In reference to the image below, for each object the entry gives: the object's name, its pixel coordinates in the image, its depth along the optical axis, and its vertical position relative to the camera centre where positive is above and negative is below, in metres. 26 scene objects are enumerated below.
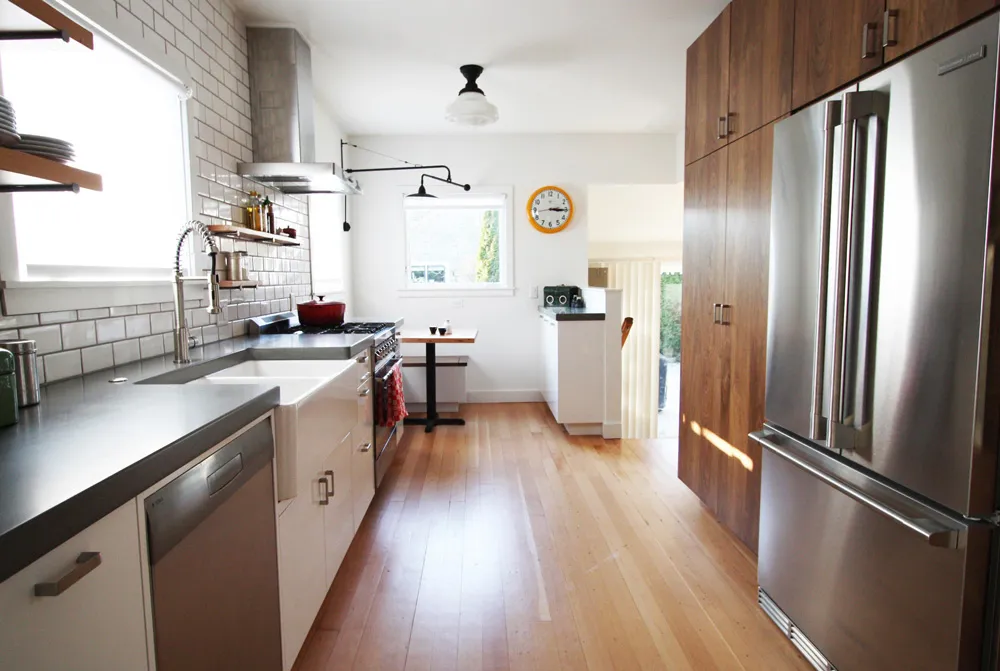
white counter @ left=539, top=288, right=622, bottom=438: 4.23 -0.64
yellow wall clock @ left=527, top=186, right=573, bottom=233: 5.27 +0.78
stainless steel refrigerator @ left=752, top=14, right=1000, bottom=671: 1.17 -0.20
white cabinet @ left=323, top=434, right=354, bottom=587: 2.00 -0.86
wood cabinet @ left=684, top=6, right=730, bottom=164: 2.43 +0.95
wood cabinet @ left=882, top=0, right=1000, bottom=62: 1.18 +0.64
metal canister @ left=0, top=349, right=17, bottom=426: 1.11 -0.21
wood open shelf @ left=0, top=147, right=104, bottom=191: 1.10 +0.28
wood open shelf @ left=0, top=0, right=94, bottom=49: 1.15 +0.60
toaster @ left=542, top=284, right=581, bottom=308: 5.16 -0.06
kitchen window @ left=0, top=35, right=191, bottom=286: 1.52 +0.48
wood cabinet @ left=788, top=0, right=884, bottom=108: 1.49 +0.74
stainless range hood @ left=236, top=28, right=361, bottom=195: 2.99 +1.06
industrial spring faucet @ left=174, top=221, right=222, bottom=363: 1.96 -0.05
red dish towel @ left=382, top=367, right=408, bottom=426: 3.13 -0.67
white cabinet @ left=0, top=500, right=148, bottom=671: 0.65 -0.43
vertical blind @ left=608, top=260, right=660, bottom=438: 6.15 -0.62
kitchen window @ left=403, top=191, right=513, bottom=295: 5.36 +0.43
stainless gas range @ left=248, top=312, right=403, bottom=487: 2.94 -0.36
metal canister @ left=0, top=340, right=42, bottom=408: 1.27 -0.18
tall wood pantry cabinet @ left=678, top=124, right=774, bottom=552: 2.14 -0.17
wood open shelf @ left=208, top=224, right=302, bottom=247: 2.41 +0.28
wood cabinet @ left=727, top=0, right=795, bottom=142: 1.94 +0.88
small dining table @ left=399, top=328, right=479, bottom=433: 4.21 -0.69
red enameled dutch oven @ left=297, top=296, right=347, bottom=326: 3.25 -0.14
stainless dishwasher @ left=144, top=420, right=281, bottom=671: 0.96 -0.57
